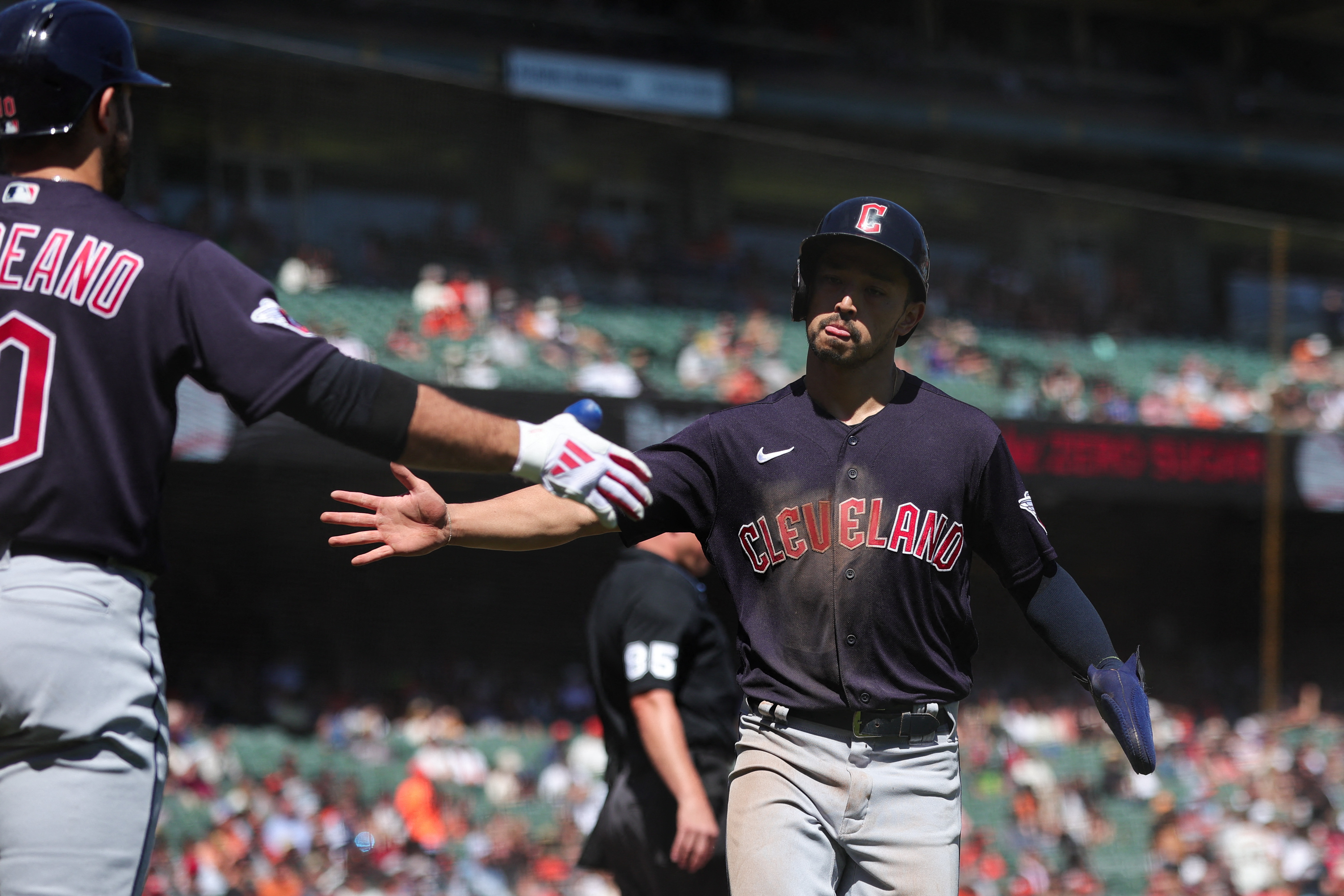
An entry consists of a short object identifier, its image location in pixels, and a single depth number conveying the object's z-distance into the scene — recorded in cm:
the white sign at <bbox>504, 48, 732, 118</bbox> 2750
